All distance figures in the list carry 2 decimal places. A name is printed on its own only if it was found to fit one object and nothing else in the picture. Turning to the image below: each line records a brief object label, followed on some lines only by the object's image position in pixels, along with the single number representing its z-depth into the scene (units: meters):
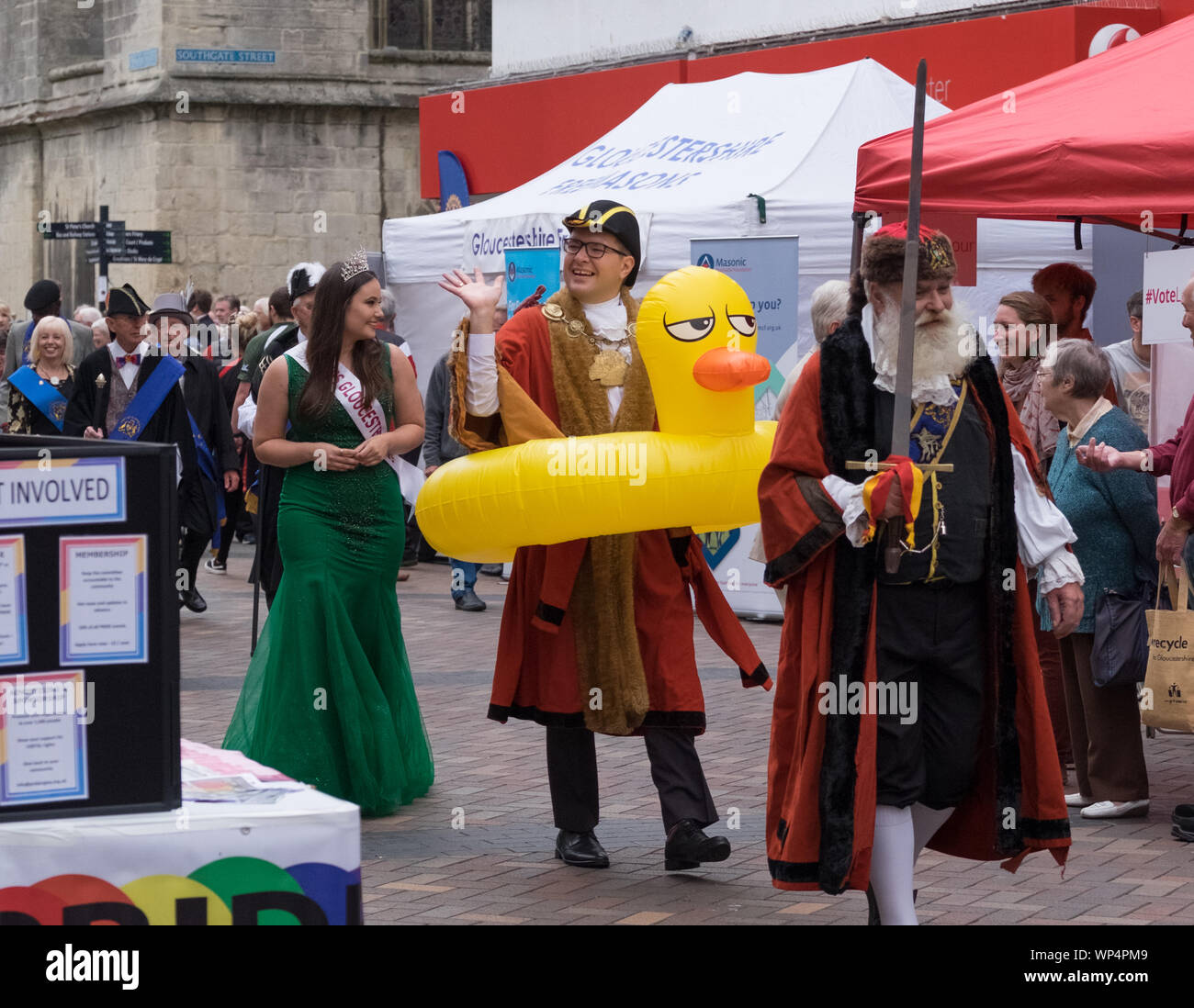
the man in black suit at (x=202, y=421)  11.30
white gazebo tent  10.91
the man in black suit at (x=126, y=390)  10.11
